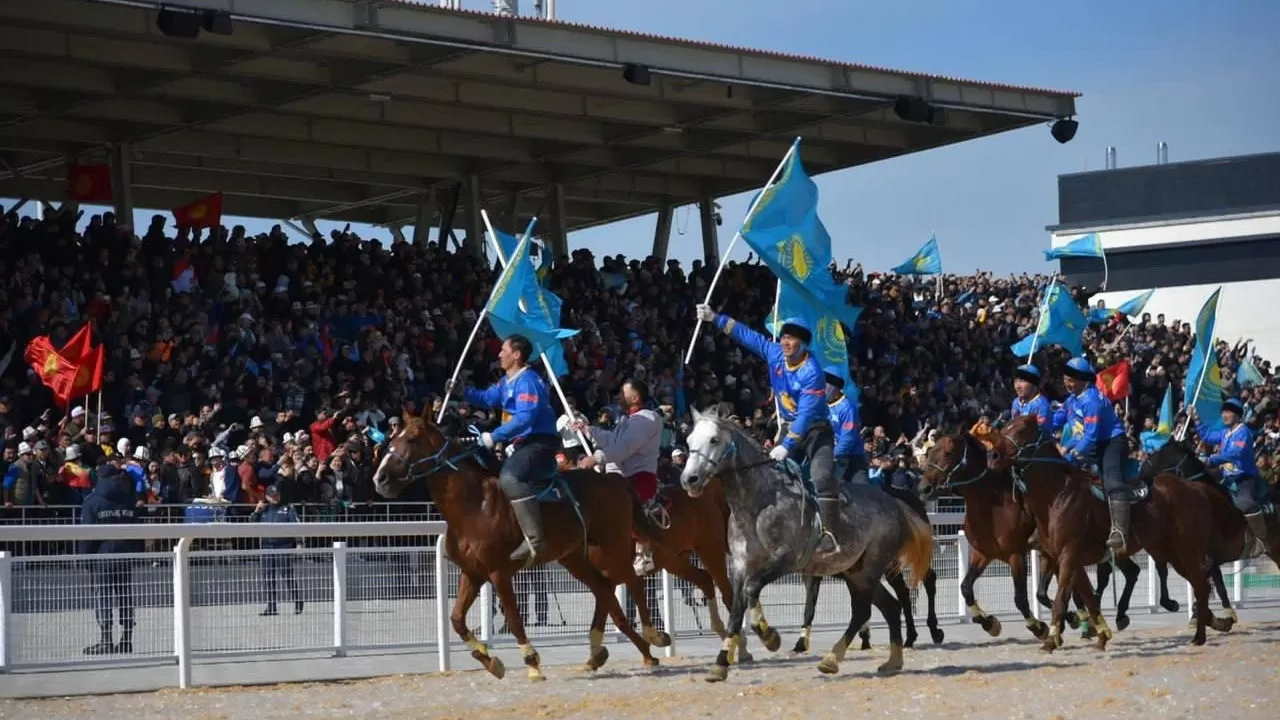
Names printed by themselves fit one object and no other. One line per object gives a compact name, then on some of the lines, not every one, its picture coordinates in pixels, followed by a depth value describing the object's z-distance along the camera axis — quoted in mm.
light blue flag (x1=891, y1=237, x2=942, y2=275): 38562
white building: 54844
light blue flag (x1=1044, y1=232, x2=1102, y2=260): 39594
